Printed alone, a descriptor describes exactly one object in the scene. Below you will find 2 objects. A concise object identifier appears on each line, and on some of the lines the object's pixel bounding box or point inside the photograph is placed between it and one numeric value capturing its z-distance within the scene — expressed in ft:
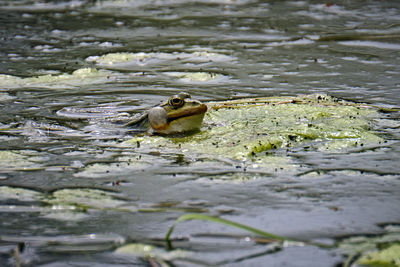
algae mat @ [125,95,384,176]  27.25
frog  30.09
